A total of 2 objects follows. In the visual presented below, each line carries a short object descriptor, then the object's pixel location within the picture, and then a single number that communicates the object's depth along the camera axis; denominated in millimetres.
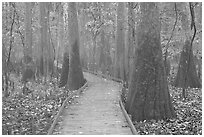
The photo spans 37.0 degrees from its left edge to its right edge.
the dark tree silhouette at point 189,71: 16641
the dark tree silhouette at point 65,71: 17906
